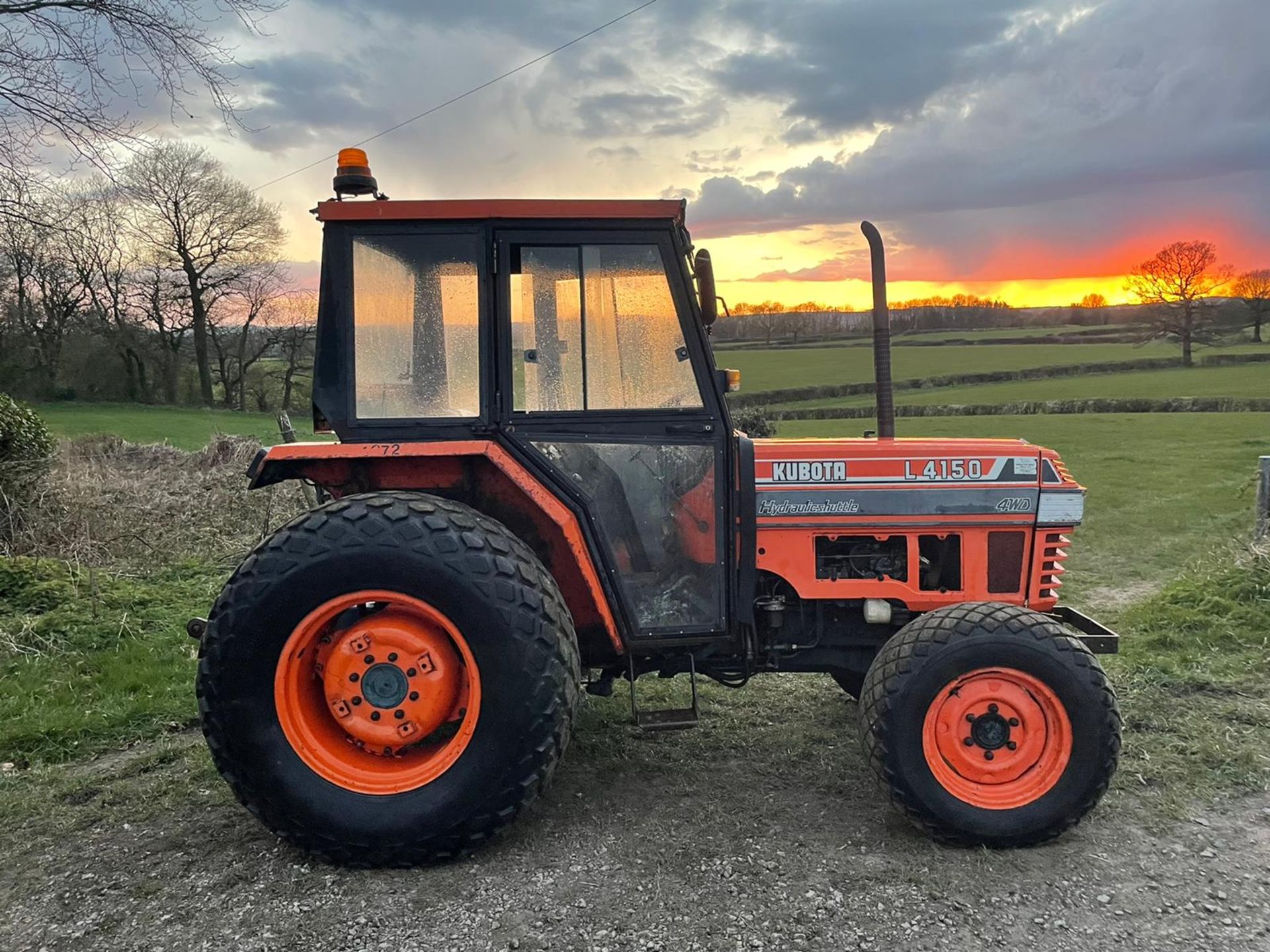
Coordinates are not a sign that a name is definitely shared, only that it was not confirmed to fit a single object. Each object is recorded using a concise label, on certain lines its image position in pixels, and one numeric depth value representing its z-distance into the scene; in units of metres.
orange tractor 3.10
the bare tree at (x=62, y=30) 7.49
